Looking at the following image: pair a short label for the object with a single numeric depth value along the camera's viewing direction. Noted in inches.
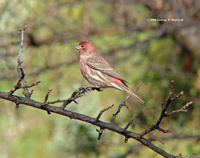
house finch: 407.2
